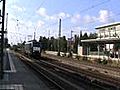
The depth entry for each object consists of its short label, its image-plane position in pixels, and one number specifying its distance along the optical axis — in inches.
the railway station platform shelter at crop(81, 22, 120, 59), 2250.2
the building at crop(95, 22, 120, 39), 3607.8
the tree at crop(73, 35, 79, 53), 3788.4
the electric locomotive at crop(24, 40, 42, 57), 2406.5
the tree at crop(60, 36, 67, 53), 4196.4
